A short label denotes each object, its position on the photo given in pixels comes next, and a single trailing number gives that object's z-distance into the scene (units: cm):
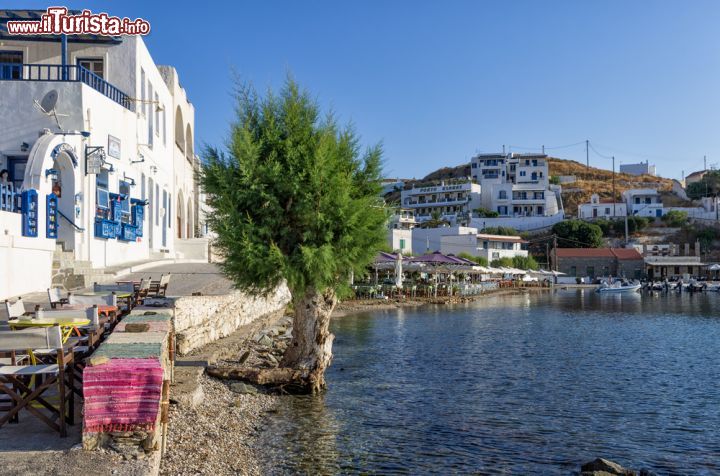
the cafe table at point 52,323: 968
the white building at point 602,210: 12081
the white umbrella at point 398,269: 4834
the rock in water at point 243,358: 1602
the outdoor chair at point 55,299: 1266
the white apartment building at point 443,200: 12338
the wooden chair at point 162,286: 1601
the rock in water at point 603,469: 926
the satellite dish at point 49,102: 2133
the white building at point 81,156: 1805
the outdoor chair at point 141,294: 1488
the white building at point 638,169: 18488
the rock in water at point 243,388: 1313
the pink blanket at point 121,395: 629
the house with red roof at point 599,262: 9638
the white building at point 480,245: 8541
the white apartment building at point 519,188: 12306
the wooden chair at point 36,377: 660
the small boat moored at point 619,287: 7512
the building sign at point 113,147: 2352
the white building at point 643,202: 12050
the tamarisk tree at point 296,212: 1304
